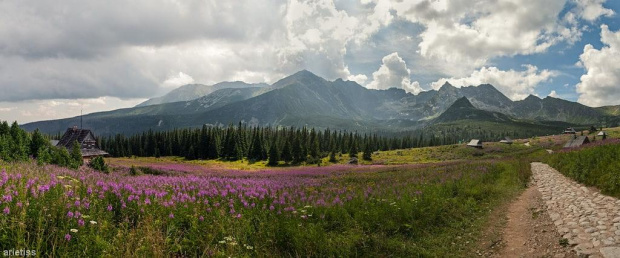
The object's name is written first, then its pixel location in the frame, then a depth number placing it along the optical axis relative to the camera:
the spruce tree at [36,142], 26.98
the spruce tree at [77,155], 26.34
